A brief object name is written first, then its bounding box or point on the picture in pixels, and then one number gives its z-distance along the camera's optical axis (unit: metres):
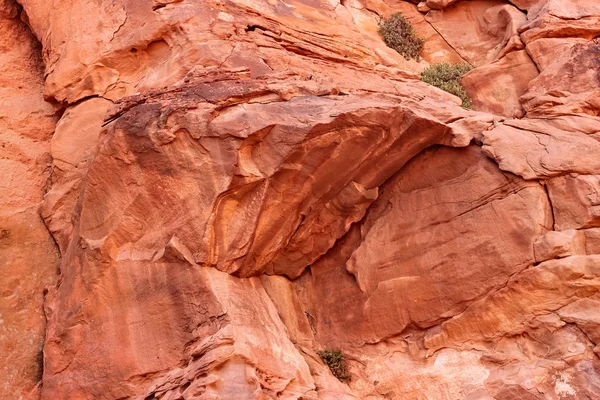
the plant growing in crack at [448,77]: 10.28
